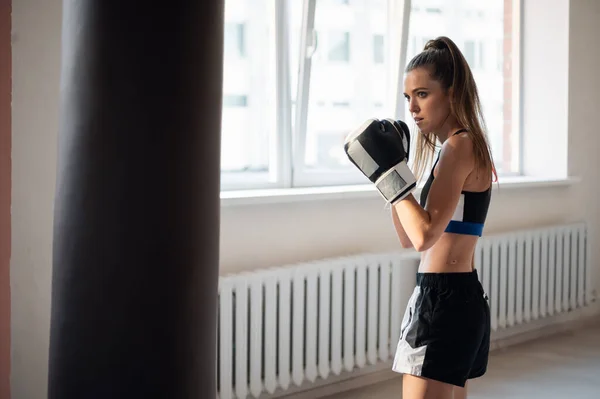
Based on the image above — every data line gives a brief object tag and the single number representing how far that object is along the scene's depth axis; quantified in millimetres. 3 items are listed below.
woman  1978
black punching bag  1424
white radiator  3121
